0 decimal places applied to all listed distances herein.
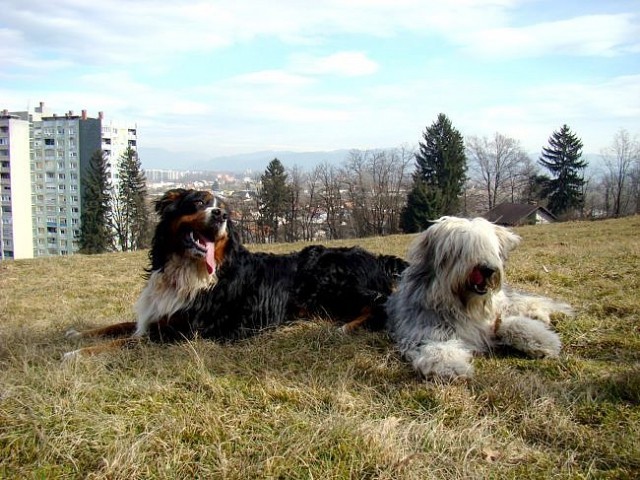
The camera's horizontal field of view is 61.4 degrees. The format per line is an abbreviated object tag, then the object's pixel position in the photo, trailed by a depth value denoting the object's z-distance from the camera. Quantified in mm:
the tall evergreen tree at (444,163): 56625
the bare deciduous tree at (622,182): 62616
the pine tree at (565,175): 60688
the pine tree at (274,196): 54906
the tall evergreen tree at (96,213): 52969
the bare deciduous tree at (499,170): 69125
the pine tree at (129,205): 53625
